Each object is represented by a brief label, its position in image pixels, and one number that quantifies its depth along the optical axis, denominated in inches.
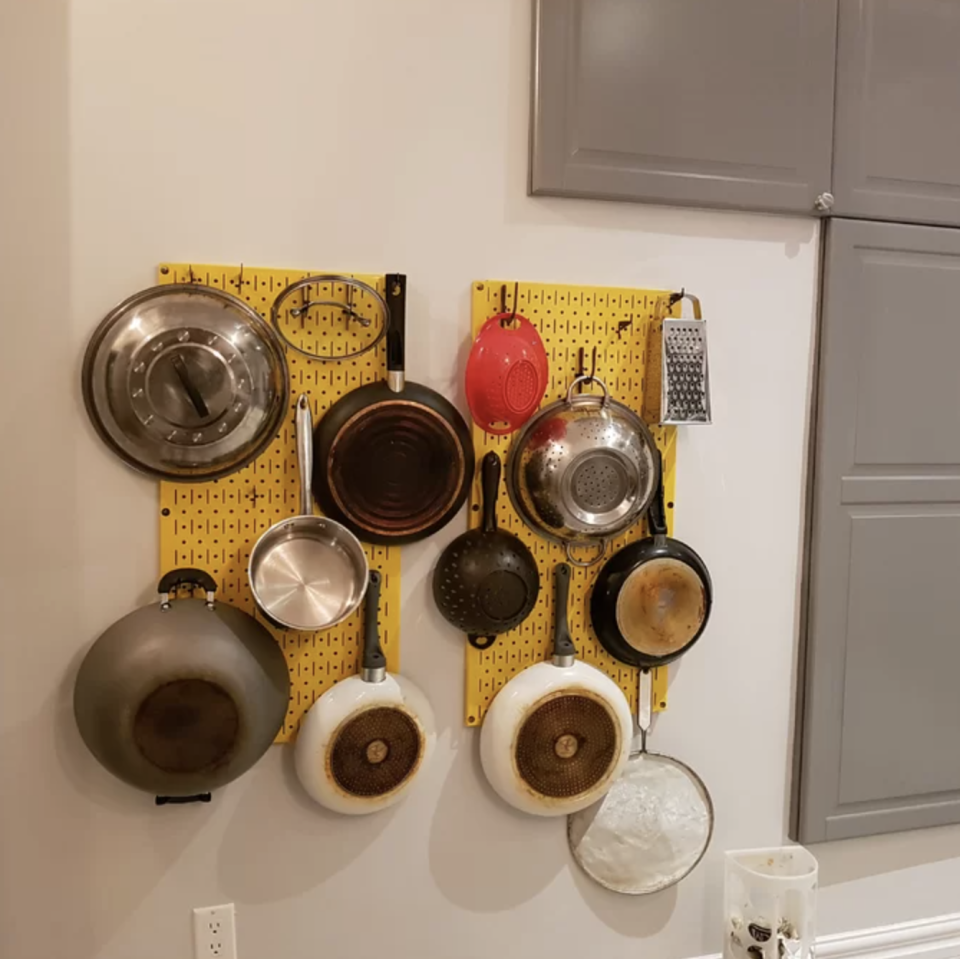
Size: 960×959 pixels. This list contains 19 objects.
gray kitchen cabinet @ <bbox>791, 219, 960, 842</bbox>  68.3
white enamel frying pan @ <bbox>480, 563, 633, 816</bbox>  63.1
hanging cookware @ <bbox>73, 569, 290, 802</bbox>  54.0
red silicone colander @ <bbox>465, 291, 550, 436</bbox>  58.9
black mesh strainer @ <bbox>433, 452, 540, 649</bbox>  61.7
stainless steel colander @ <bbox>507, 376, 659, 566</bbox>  61.8
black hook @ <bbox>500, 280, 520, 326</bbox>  61.4
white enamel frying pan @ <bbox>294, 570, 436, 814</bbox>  59.5
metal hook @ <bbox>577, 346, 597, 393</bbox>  63.6
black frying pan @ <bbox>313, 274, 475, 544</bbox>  58.5
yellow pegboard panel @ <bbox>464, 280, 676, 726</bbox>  62.7
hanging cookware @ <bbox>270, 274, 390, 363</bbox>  57.8
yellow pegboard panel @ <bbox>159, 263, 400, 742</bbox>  57.7
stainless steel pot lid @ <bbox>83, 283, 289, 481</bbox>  54.7
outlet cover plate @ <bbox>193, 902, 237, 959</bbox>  60.6
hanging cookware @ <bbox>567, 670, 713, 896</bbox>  67.1
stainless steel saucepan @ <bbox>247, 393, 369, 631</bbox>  57.5
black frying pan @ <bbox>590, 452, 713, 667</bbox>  64.4
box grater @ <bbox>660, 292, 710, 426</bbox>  62.7
